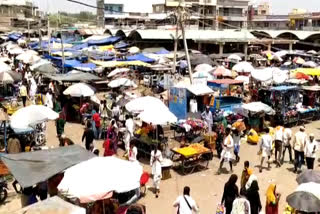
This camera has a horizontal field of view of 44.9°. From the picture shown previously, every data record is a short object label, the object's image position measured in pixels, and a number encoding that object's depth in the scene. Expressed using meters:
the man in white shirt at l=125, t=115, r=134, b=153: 12.55
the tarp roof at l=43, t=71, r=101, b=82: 18.39
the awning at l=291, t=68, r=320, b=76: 21.73
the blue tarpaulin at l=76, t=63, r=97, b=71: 24.14
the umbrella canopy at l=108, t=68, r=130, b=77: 23.42
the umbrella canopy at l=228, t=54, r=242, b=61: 32.30
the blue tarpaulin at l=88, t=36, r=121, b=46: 38.56
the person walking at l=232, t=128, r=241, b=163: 12.36
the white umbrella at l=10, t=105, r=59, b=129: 10.98
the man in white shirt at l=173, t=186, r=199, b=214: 7.27
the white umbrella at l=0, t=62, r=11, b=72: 18.31
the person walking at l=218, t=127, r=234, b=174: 11.38
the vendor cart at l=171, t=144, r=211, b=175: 11.48
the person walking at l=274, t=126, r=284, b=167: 12.04
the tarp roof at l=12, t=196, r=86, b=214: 5.99
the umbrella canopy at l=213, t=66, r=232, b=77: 23.61
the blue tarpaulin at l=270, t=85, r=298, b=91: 17.00
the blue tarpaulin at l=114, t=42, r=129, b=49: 37.47
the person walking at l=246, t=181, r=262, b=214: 7.89
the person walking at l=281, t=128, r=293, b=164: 12.14
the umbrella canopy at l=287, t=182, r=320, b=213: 6.77
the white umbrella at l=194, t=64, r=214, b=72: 25.56
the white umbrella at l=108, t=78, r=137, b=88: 19.66
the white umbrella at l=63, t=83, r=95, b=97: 15.95
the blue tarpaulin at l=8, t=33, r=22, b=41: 48.40
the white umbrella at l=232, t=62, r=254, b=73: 25.11
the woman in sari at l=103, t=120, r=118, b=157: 11.10
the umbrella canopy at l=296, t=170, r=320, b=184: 7.98
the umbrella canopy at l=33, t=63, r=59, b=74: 22.10
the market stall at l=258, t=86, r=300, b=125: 16.69
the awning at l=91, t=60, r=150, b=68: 24.70
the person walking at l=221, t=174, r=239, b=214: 7.88
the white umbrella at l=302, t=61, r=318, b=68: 29.08
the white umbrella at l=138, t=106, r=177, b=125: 11.62
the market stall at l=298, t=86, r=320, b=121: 17.77
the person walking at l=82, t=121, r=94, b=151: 12.11
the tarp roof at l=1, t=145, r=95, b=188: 7.45
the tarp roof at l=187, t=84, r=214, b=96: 15.55
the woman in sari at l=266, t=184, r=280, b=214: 7.80
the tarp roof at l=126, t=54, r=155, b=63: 27.88
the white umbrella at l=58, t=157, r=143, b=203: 6.68
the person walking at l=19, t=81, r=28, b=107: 18.33
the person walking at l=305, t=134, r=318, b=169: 10.95
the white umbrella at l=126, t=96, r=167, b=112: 12.46
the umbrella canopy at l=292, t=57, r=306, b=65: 31.41
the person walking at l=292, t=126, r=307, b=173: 11.31
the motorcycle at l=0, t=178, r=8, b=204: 9.27
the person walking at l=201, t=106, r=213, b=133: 14.53
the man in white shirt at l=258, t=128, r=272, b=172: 11.61
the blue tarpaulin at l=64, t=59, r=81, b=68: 24.89
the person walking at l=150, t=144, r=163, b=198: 9.83
